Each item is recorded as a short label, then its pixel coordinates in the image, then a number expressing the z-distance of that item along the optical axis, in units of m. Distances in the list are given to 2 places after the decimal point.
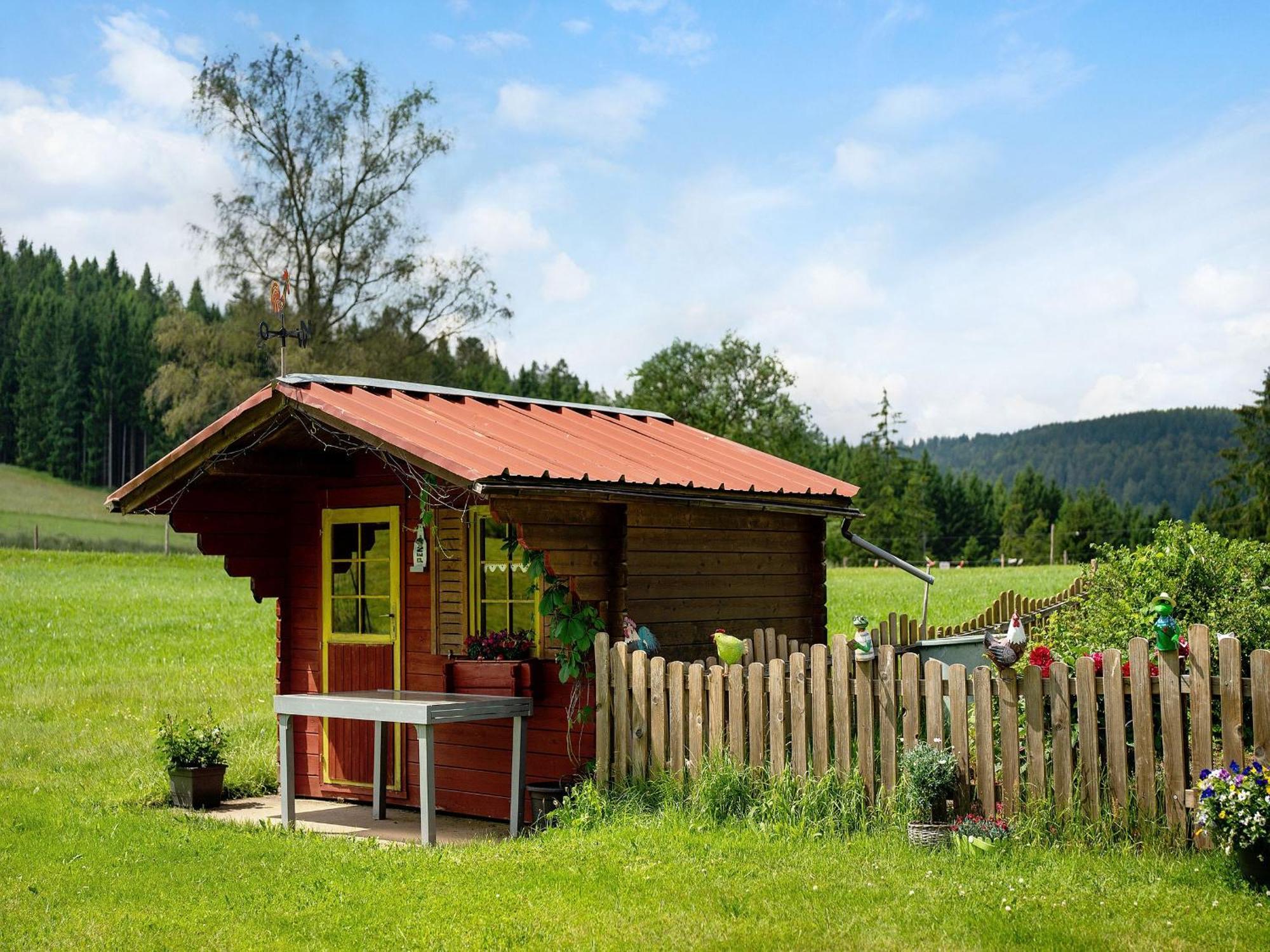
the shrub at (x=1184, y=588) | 8.08
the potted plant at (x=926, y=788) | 7.23
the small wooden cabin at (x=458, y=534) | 9.21
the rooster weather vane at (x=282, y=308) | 10.23
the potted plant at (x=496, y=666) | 9.52
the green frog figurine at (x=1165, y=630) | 6.74
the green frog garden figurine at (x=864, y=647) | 7.77
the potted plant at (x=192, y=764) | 11.01
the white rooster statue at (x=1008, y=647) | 7.18
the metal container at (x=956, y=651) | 11.80
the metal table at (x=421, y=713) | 8.74
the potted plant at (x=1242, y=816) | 5.95
